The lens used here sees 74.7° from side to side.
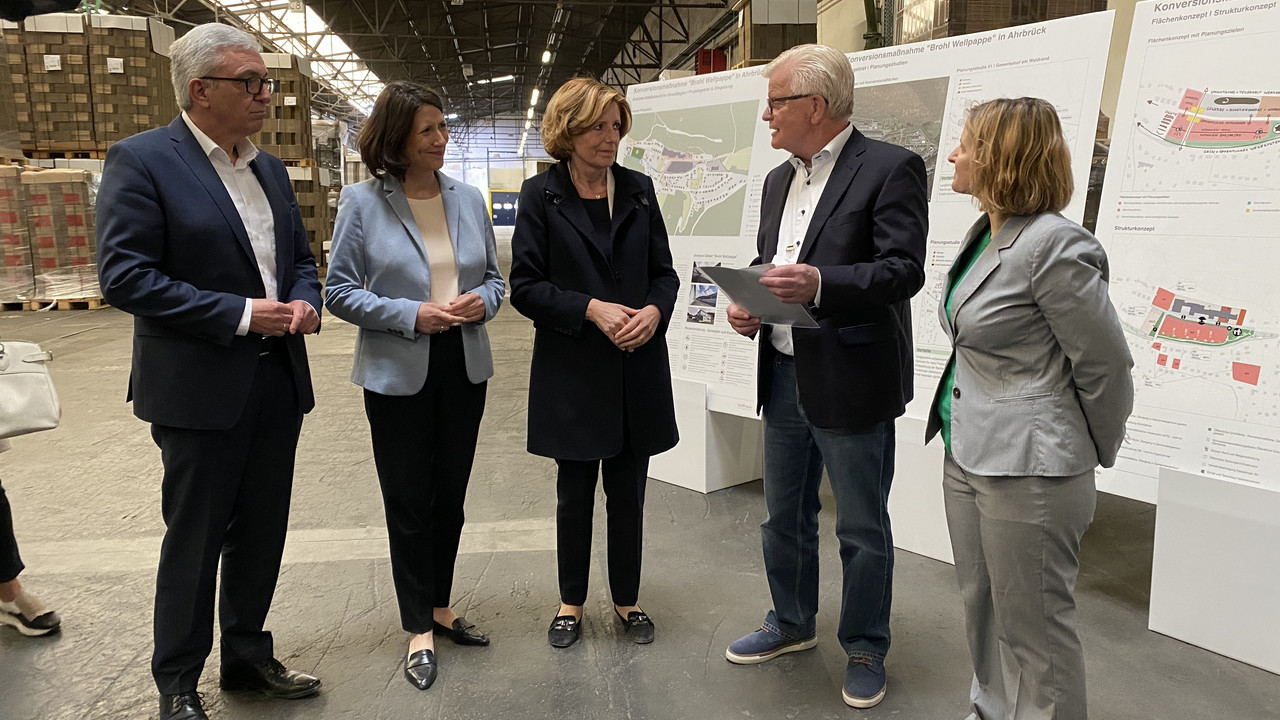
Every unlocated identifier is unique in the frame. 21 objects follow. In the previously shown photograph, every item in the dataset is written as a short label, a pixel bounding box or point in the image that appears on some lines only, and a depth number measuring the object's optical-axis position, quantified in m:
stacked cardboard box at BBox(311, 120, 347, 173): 13.15
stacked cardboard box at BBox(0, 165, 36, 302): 7.92
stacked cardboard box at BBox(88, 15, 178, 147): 8.55
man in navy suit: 1.82
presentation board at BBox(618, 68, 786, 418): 3.58
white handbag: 2.10
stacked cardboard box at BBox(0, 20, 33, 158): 8.29
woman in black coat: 2.22
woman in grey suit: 1.52
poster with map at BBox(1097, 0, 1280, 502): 2.27
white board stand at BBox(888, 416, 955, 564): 3.08
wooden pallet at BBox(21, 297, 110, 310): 9.17
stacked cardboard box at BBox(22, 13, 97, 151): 8.41
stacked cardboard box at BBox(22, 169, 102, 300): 8.53
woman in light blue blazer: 2.15
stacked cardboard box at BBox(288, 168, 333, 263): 10.98
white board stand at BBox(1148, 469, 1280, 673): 2.26
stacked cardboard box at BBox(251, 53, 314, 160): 10.32
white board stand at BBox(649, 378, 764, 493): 3.86
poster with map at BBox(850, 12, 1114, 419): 2.65
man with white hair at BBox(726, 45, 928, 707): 1.92
